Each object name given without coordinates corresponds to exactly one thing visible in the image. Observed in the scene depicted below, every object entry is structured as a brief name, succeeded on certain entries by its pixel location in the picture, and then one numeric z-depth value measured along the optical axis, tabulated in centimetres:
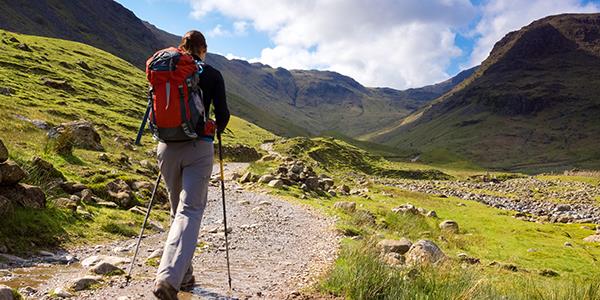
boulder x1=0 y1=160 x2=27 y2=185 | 957
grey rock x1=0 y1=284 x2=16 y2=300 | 542
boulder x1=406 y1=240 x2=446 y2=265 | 1069
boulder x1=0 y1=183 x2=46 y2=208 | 980
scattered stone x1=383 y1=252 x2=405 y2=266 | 938
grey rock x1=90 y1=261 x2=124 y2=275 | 772
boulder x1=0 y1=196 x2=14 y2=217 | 903
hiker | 568
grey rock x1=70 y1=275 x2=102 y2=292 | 678
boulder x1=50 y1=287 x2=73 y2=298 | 640
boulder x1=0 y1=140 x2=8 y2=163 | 968
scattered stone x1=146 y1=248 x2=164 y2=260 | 927
